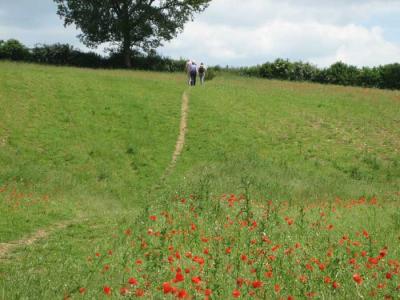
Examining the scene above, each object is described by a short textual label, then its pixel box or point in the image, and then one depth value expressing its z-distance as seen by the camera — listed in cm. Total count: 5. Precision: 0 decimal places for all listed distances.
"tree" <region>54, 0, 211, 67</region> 6394
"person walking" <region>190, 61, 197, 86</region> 4567
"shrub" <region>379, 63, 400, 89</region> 5878
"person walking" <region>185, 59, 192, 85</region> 4581
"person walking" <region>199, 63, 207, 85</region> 4858
